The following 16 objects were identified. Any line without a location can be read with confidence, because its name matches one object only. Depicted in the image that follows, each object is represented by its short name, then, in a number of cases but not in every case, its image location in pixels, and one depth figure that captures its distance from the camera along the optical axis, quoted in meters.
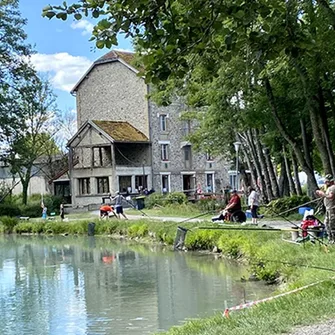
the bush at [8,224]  36.19
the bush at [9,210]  41.41
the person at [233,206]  22.89
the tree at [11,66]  40.12
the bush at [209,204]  32.65
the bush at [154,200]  39.43
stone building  48.09
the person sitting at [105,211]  32.97
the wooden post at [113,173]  46.91
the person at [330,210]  14.45
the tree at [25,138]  40.88
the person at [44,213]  39.15
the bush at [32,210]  42.69
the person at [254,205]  22.71
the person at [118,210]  32.66
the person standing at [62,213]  37.33
